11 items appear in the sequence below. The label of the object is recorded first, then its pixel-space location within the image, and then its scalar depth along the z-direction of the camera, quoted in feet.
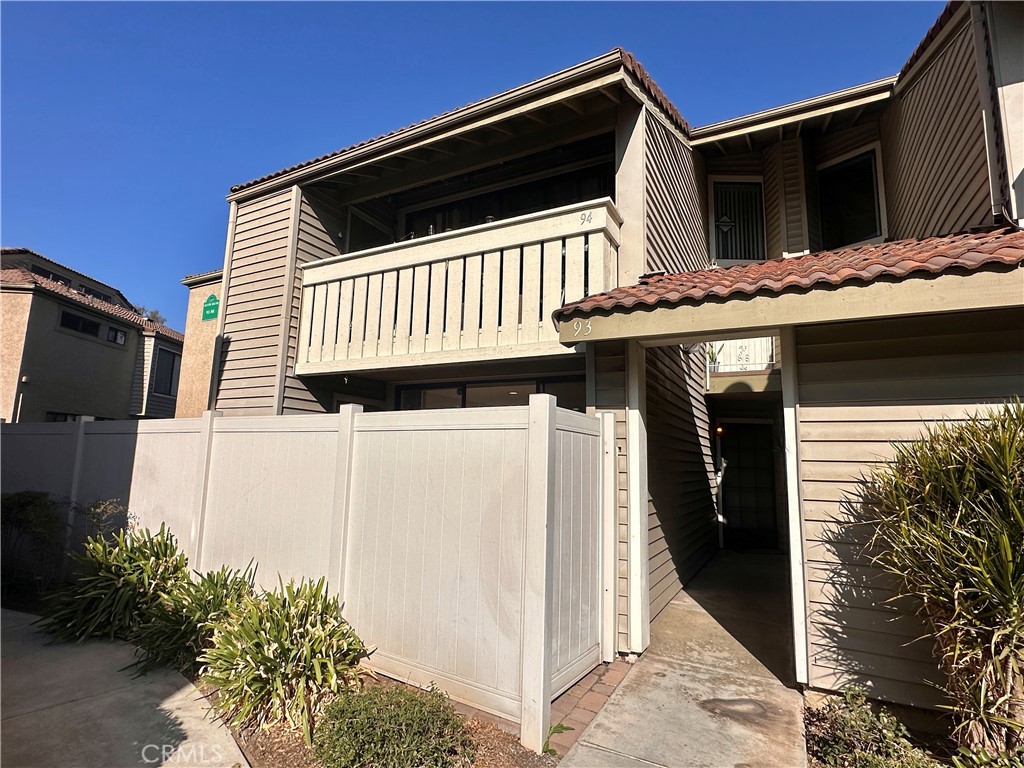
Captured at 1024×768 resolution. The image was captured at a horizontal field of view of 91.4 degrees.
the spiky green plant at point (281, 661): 11.25
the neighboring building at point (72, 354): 48.42
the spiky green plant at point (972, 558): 8.90
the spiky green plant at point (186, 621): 14.11
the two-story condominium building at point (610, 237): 16.26
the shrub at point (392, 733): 9.25
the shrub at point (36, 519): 19.27
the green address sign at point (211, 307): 27.73
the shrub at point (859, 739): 9.32
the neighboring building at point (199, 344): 28.78
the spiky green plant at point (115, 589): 16.02
